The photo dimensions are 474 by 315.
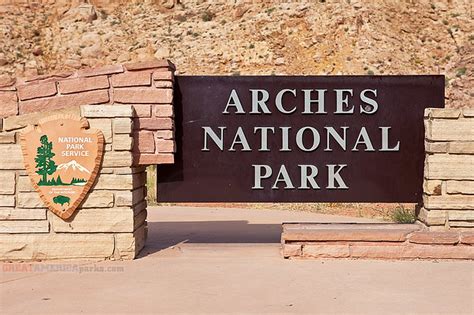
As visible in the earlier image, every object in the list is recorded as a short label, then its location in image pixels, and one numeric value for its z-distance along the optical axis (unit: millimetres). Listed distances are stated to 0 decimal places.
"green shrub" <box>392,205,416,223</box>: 13078
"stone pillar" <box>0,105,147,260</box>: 8602
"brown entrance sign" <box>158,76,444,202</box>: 9211
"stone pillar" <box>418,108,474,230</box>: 8750
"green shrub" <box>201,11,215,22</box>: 42219
